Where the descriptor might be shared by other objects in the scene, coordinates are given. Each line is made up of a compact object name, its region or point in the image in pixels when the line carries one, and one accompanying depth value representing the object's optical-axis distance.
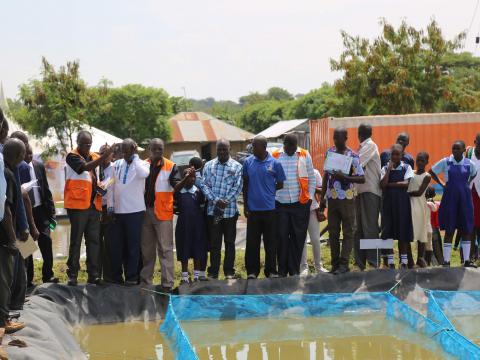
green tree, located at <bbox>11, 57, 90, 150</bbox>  24.75
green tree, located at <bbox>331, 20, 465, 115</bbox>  28.36
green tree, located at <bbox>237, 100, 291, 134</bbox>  64.50
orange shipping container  20.69
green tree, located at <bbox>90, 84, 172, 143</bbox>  44.94
